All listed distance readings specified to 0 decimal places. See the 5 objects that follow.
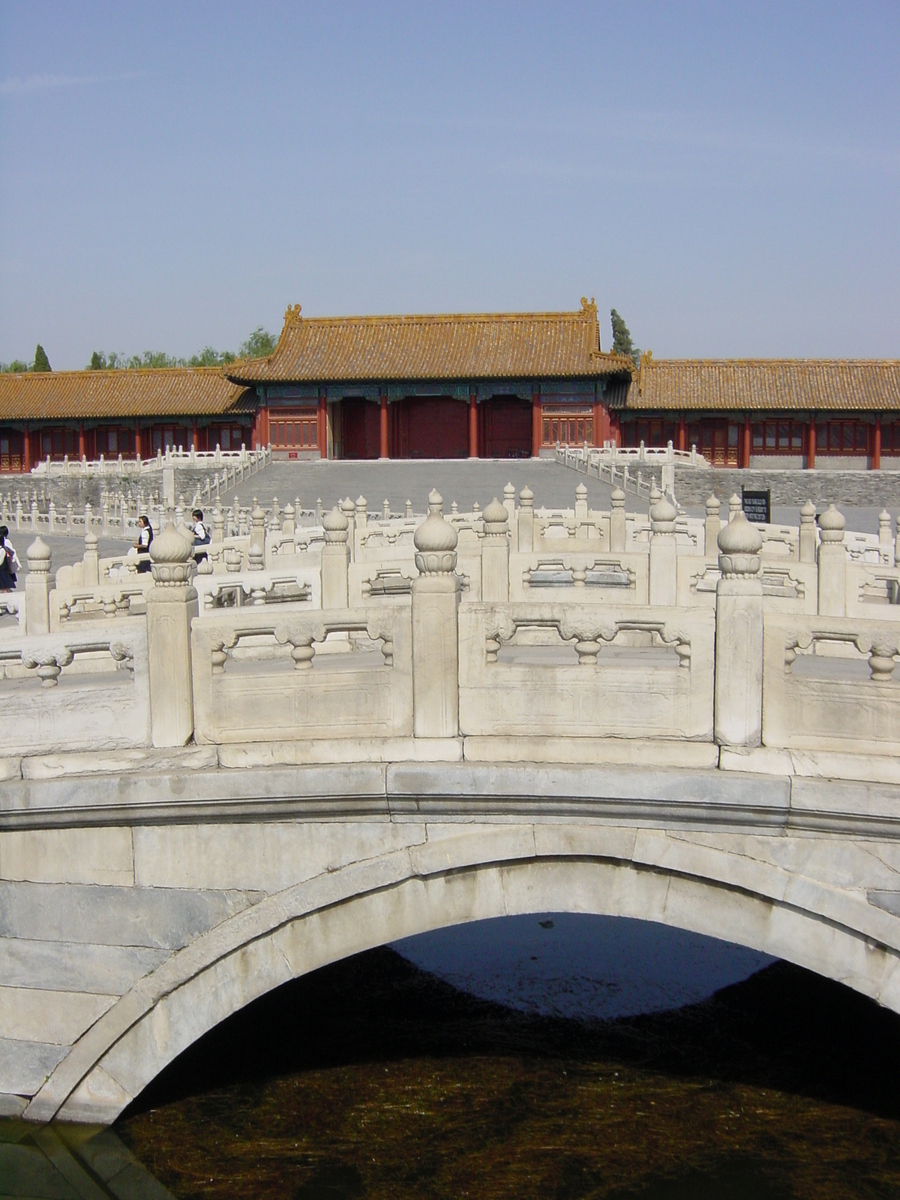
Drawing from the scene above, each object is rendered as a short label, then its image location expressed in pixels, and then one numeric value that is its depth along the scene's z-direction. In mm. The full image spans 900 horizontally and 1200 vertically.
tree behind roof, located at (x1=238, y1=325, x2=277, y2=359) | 84000
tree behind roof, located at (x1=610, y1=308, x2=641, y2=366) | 60031
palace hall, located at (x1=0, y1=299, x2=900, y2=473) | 44938
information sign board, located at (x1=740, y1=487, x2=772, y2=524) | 19109
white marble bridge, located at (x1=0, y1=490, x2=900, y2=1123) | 5566
